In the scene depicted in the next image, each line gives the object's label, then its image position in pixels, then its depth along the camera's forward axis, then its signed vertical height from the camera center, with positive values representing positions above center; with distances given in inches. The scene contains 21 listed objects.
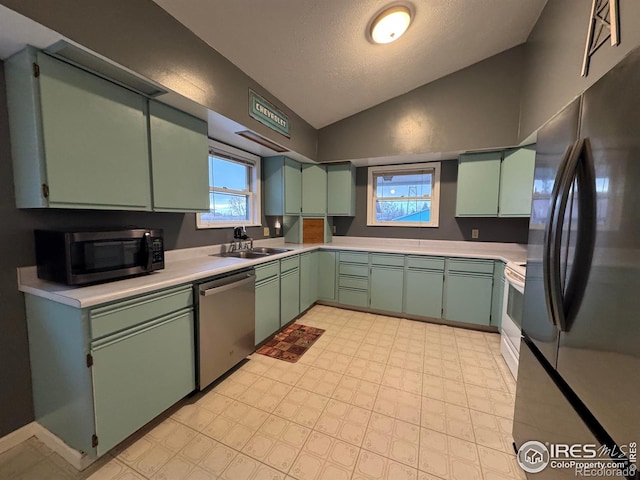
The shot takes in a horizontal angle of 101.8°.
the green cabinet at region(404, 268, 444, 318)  123.1 -33.7
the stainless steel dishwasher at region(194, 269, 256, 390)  72.7 -31.8
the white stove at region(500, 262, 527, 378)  81.0 -30.8
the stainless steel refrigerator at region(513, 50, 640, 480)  27.8 -6.4
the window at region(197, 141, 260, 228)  109.9 +14.8
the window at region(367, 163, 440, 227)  141.7 +15.1
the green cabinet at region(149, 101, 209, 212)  70.6 +17.4
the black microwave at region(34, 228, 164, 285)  52.9 -8.1
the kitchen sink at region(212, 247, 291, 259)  110.2 -14.7
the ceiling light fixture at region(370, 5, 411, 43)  76.2 +60.3
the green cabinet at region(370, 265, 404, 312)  130.5 -33.7
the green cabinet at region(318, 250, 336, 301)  143.7 -29.5
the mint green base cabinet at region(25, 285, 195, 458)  50.6 -31.5
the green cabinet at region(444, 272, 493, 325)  115.0 -33.9
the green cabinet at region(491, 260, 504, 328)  110.0 -30.2
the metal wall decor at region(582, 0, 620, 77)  50.4 +41.8
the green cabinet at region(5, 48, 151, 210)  50.5 +17.5
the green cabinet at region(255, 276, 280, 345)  97.2 -34.7
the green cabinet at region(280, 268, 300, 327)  112.7 -34.1
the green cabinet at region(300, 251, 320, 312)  129.0 -30.5
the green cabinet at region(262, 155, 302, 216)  133.6 +18.5
